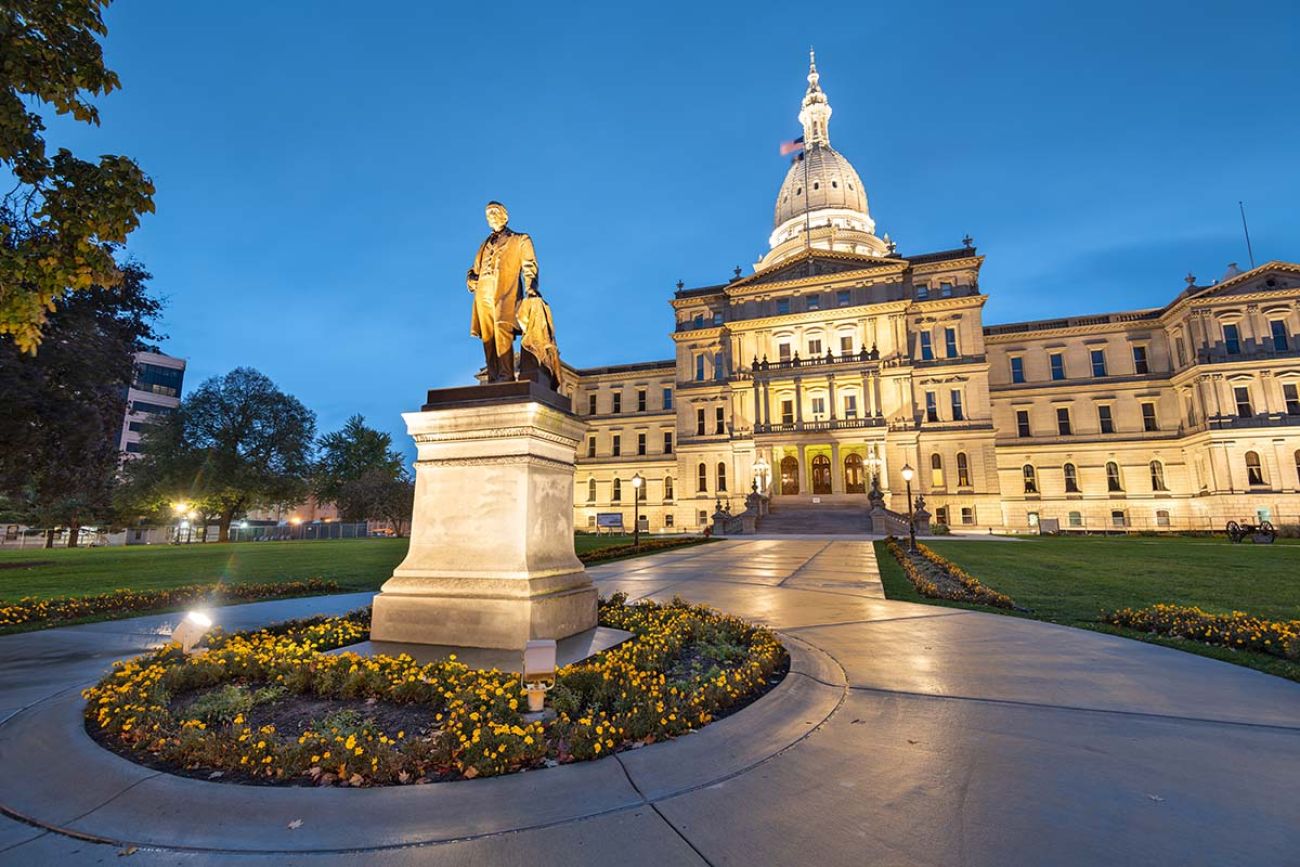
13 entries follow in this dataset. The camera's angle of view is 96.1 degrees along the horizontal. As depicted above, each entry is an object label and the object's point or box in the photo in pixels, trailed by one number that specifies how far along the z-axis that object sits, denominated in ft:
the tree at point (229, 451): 142.31
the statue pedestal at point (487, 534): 19.19
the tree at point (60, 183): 15.99
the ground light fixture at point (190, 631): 17.20
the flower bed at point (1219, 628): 19.68
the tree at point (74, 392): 53.88
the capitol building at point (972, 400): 147.74
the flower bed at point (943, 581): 32.50
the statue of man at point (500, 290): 23.06
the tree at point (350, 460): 224.33
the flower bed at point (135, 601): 27.37
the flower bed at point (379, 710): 10.64
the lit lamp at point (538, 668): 12.51
